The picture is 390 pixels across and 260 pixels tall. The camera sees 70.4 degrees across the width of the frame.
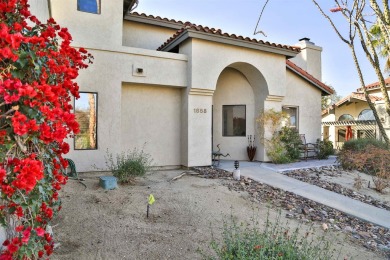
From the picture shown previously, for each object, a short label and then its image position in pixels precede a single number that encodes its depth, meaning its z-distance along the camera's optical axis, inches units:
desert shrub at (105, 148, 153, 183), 296.2
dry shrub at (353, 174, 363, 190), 361.1
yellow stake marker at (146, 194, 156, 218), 206.5
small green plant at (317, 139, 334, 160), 547.2
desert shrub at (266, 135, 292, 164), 458.9
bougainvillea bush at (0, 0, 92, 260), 81.1
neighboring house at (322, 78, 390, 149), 721.3
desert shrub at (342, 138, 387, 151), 480.7
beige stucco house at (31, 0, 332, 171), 358.0
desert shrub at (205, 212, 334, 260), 111.6
